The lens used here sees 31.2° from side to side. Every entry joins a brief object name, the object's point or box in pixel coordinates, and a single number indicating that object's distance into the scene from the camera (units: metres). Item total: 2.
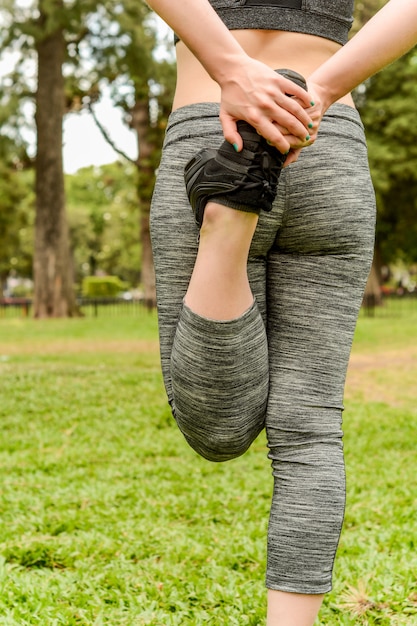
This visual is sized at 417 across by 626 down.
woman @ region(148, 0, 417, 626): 1.49
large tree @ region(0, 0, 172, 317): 15.41
